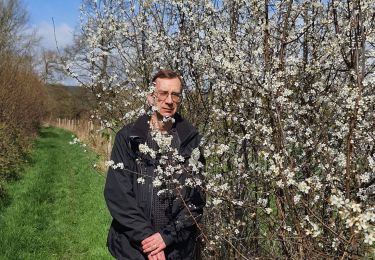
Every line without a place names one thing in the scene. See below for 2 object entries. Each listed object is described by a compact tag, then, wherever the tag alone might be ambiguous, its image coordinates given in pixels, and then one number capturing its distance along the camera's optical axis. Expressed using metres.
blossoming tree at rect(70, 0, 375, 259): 3.07
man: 3.05
